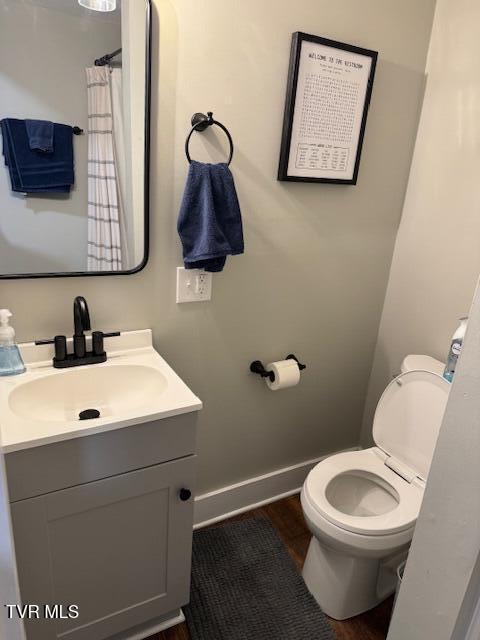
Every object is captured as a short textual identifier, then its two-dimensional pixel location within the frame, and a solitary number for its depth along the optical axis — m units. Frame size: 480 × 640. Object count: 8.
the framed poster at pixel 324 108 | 1.54
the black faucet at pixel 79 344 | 1.34
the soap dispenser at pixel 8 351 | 1.25
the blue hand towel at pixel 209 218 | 1.40
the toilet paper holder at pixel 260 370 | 1.83
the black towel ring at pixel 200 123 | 1.39
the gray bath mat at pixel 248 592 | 1.55
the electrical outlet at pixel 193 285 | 1.56
